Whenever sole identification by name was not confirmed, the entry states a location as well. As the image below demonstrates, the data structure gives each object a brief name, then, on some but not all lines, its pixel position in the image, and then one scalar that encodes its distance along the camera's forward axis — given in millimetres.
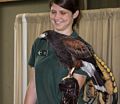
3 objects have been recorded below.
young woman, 2014
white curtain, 3085
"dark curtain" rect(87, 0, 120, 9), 3373
